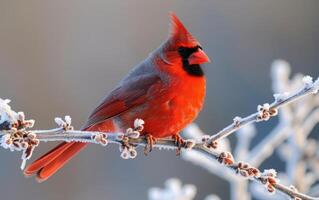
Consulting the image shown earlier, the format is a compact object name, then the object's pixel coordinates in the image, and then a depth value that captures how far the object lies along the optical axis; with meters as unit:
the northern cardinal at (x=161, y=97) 4.48
